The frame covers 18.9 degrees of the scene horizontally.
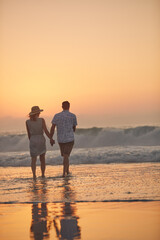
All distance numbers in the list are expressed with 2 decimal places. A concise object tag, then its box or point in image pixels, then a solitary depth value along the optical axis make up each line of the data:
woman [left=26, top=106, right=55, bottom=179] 11.16
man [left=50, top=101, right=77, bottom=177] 11.29
